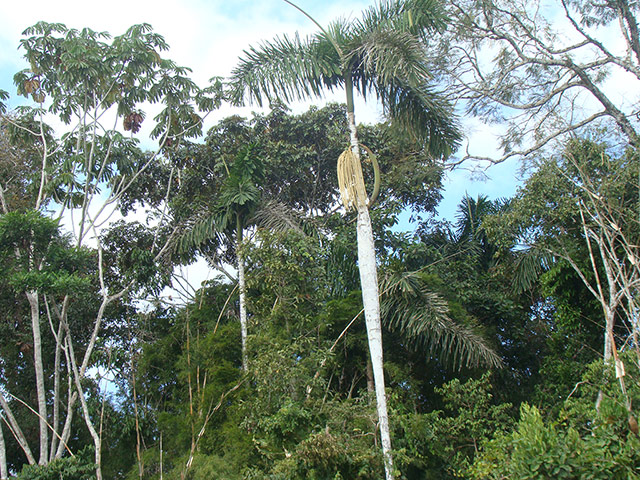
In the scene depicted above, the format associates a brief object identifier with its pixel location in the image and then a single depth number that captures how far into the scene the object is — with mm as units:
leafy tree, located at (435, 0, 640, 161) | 11289
